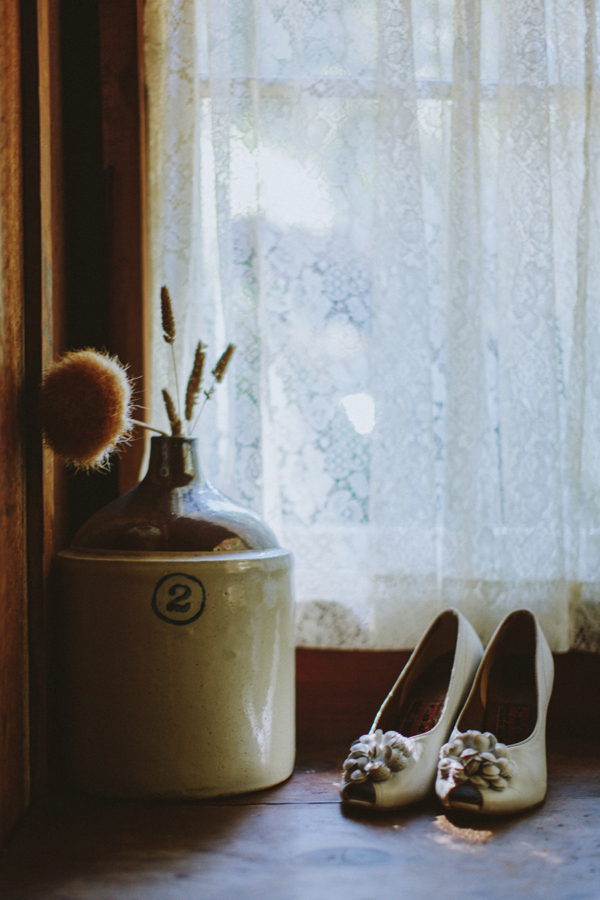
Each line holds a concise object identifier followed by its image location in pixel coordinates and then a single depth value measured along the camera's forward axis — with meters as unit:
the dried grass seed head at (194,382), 0.81
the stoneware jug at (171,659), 0.72
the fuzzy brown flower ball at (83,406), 0.71
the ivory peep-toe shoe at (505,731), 0.69
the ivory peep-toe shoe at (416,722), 0.71
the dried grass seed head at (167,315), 0.80
